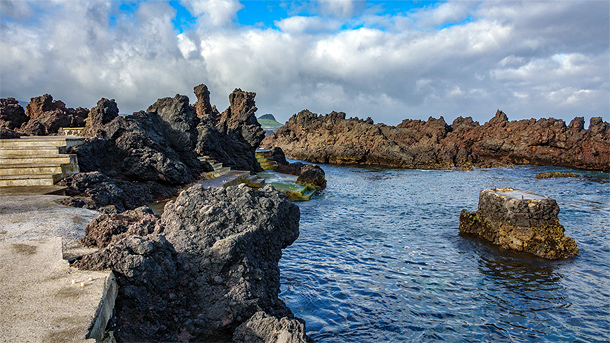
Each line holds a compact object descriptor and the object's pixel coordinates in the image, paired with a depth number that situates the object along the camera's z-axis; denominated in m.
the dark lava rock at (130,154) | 9.99
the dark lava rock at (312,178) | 22.12
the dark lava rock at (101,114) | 11.97
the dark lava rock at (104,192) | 7.54
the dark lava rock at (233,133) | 20.25
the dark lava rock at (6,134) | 11.72
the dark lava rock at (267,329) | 3.14
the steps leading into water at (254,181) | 16.56
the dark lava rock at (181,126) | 14.22
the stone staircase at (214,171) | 14.76
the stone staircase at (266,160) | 31.83
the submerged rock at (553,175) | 32.20
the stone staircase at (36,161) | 8.69
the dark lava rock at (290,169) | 28.40
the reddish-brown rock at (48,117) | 17.94
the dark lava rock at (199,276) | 3.25
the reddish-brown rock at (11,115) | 20.77
